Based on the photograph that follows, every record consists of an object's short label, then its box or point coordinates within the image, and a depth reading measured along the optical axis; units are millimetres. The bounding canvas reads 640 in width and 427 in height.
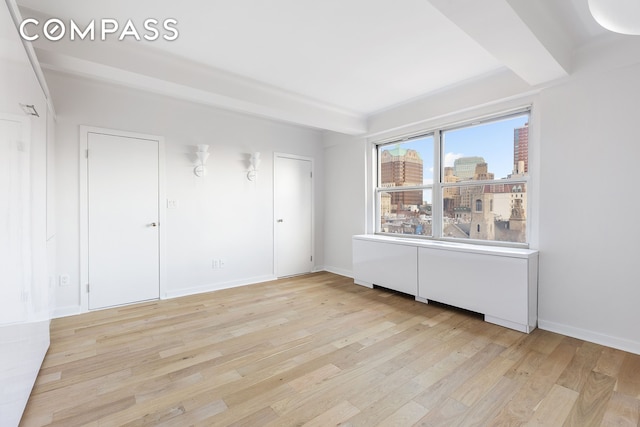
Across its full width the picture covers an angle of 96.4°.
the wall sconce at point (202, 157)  3923
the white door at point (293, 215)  4859
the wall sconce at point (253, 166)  4465
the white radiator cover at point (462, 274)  2746
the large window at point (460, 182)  3154
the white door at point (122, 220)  3287
